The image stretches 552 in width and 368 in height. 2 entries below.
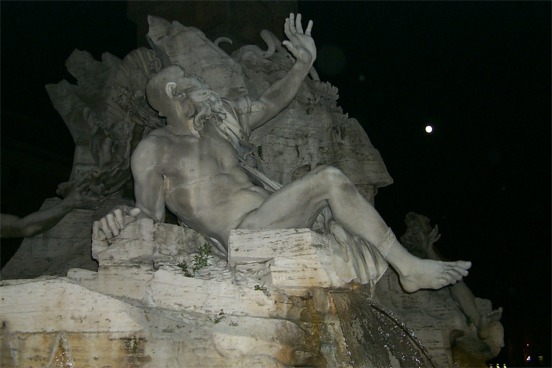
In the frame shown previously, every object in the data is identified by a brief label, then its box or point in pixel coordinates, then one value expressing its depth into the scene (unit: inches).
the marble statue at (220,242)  125.6
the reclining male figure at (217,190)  153.6
